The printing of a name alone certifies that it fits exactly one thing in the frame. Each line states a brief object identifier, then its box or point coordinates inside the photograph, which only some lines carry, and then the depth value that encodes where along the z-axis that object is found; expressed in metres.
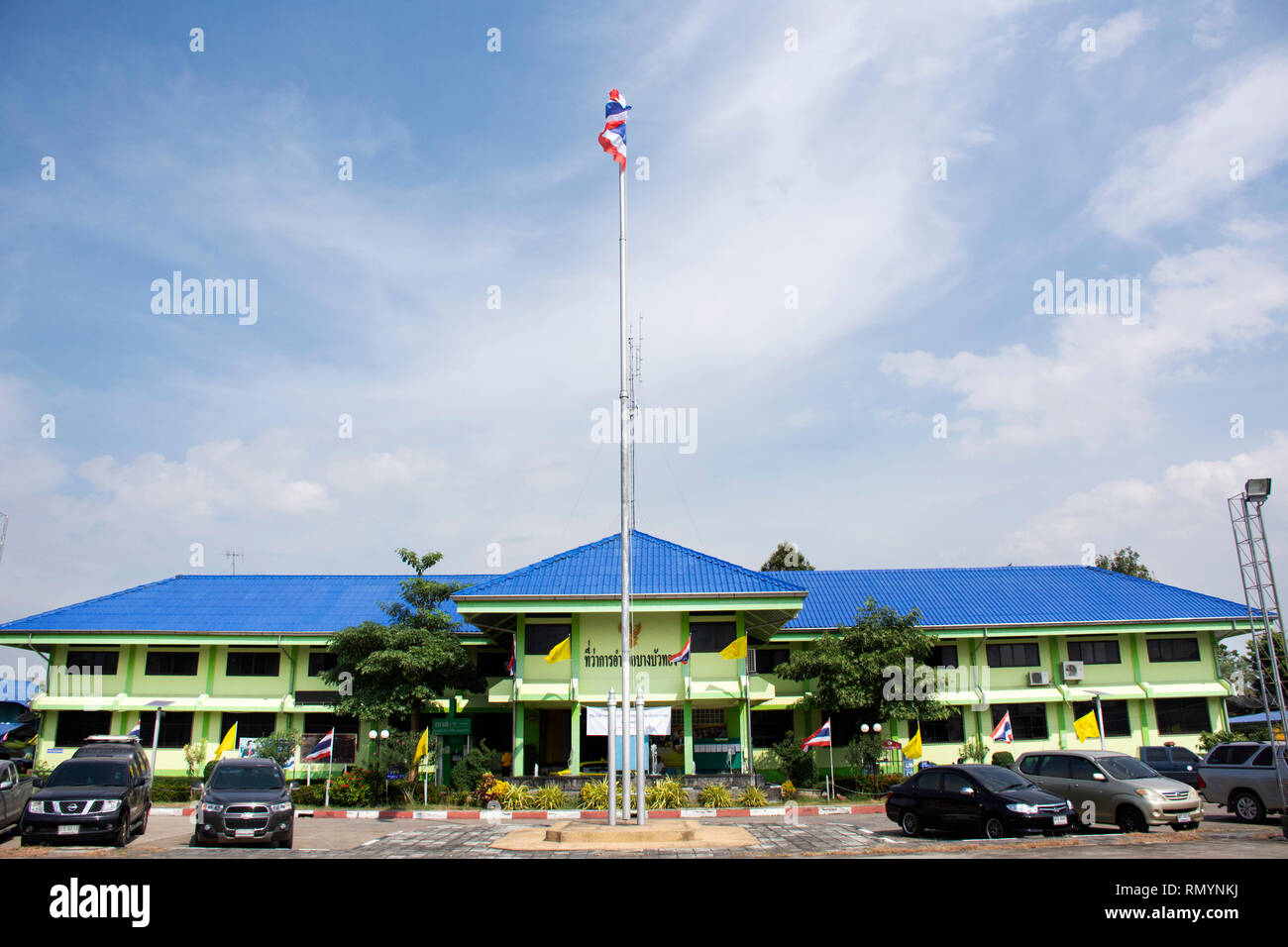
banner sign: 21.86
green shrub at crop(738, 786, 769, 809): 23.59
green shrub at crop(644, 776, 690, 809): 22.50
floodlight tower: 16.60
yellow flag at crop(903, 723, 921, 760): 26.69
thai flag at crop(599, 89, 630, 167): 19.62
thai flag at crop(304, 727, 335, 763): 24.53
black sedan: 15.38
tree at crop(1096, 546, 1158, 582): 52.94
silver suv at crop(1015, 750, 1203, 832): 16.42
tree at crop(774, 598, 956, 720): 27.83
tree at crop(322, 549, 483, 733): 25.89
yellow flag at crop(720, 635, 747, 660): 26.84
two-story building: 31.28
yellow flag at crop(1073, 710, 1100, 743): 28.12
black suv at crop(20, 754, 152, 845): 14.79
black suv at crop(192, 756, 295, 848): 15.75
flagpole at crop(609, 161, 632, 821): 18.07
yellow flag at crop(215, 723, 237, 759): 27.94
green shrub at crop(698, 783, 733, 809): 23.30
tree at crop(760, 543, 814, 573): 53.34
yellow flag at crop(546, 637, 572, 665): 26.08
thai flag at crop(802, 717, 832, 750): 25.05
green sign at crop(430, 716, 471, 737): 28.72
